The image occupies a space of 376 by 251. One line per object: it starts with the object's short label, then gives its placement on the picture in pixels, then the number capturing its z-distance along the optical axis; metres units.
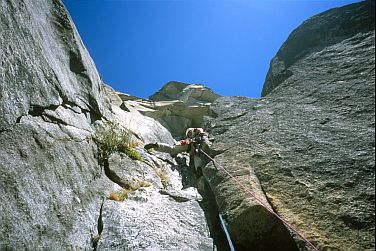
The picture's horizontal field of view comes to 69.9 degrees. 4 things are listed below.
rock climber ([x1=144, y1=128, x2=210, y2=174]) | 8.43
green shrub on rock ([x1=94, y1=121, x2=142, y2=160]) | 6.53
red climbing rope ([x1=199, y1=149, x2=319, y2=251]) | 3.59
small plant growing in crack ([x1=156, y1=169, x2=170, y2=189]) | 7.16
